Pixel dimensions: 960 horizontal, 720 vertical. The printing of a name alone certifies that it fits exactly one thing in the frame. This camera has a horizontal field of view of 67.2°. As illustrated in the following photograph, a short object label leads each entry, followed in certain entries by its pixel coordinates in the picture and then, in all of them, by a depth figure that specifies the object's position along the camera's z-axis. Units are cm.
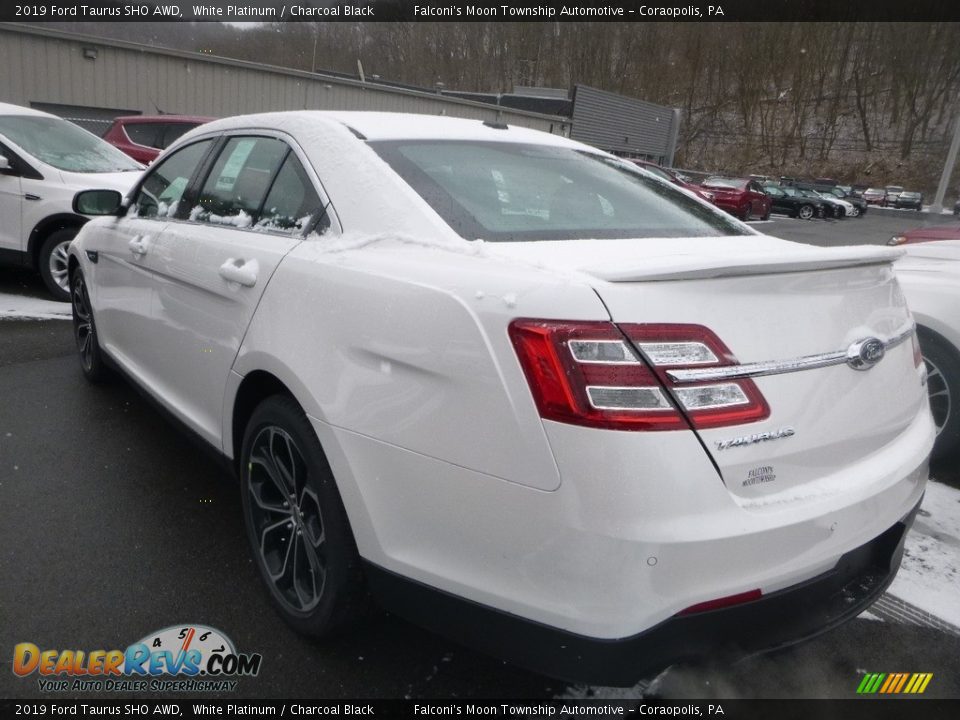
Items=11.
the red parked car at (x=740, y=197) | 2395
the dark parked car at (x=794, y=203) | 3030
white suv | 618
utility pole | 2779
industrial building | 1492
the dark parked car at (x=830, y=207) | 3097
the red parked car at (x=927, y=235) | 657
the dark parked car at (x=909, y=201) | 3922
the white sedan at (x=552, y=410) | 145
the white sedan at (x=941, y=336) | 348
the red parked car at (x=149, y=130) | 1113
